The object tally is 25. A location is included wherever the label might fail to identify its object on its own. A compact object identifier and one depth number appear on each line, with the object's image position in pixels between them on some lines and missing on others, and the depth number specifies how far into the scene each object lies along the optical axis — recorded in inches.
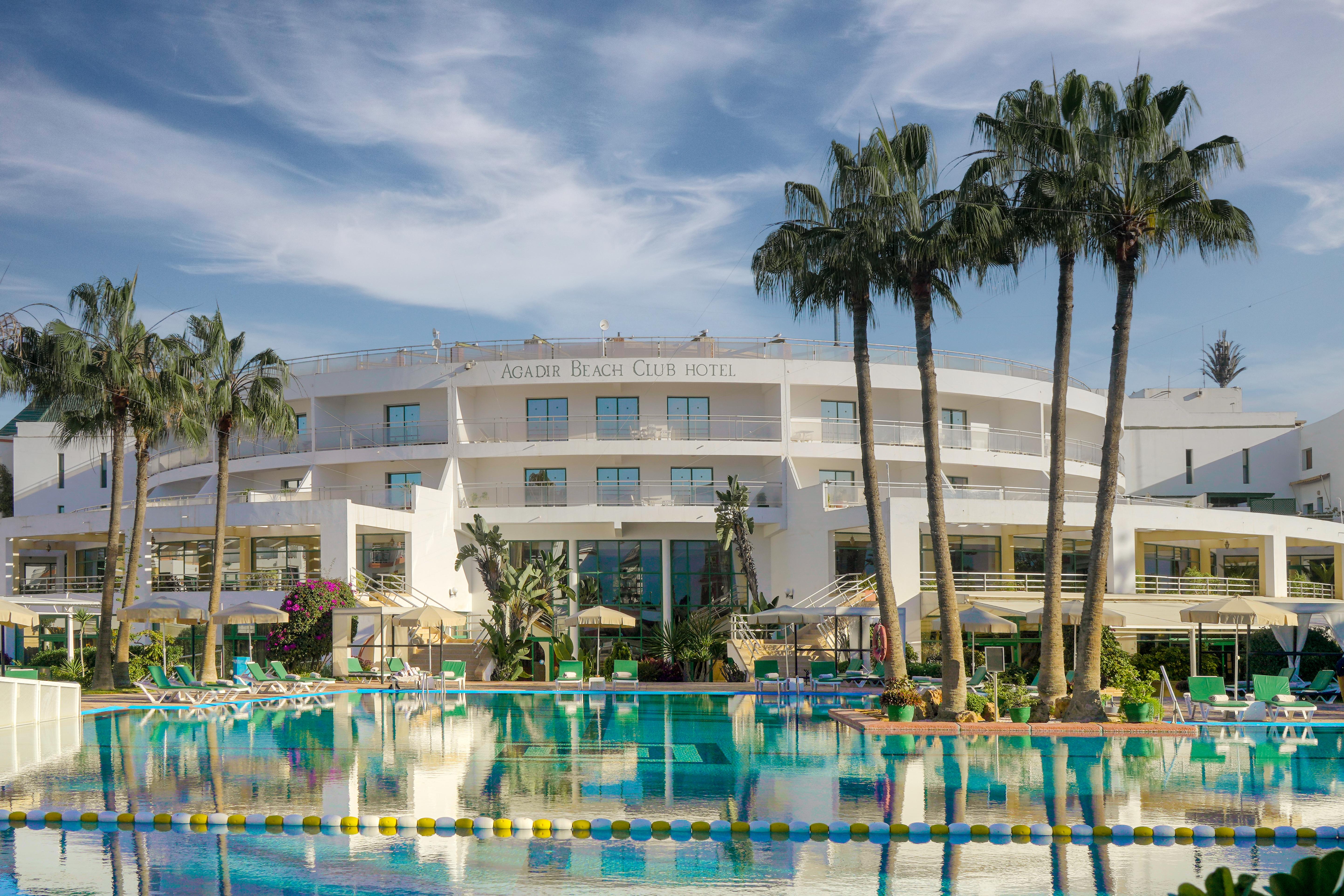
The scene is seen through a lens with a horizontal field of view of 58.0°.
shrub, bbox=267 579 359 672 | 1321.4
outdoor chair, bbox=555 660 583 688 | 1228.5
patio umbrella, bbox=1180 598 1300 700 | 967.0
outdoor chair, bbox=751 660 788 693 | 1168.8
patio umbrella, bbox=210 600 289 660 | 1238.3
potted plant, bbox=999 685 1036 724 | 810.8
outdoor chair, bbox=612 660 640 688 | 1263.5
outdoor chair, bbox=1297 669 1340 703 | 966.4
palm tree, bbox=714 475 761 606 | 1444.4
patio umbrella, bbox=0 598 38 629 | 1125.7
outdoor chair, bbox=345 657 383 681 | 1263.5
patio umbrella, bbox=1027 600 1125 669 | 1051.3
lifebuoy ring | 1107.3
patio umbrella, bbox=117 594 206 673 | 1200.2
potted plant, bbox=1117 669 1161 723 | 802.2
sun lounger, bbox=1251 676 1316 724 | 878.4
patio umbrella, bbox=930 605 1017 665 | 1067.9
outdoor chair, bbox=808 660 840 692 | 1166.3
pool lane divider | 424.5
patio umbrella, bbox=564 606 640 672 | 1325.0
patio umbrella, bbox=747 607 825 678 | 1232.8
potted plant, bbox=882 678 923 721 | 821.9
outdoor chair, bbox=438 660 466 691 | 1236.5
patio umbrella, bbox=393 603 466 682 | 1252.5
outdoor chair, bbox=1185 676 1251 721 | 861.2
